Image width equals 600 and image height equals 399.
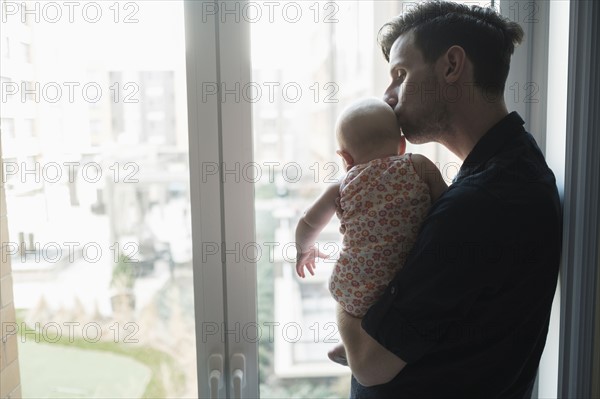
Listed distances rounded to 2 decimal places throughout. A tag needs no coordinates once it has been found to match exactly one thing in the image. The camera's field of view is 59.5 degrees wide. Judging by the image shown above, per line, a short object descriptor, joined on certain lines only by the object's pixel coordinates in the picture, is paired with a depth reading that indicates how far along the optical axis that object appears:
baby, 1.08
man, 0.98
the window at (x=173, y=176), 1.39
